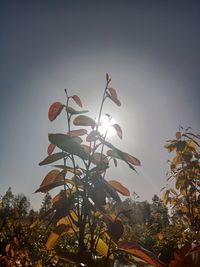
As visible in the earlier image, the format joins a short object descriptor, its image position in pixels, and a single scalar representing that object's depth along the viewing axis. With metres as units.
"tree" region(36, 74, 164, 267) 0.92
